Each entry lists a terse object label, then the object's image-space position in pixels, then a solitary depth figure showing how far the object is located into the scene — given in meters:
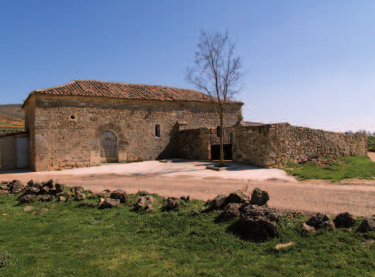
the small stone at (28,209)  6.74
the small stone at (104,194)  7.63
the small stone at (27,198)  7.49
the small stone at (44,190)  8.21
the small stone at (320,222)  4.46
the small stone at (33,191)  8.17
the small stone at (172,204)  6.11
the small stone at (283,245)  4.10
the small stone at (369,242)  3.93
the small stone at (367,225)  4.21
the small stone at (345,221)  4.54
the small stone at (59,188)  8.21
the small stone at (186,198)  6.83
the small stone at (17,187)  9.02
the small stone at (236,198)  5.90
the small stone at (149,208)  6.16
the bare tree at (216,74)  15.20
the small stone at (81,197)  7.47
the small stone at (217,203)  5.85
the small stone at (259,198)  5.68
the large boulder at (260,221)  4.45
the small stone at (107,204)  6.73
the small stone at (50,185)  8.59
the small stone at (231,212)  5.25
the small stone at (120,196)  7.23
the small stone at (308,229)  4.41
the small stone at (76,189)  8.11
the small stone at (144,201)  6.45
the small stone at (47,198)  7.58
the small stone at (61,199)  7.56
